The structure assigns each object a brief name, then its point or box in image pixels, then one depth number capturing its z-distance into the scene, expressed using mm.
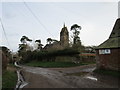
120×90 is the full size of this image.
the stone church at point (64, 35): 45896
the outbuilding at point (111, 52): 10723
